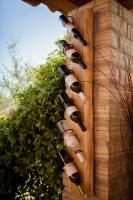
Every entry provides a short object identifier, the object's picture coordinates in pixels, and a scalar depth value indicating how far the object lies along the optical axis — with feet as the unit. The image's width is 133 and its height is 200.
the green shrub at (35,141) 8.10
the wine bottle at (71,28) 6.74
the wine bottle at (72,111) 6.78
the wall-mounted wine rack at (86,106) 6.67
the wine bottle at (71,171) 6.71
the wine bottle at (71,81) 6.87
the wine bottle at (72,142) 6.69
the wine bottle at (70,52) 6.83
